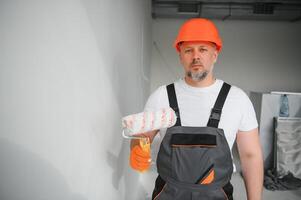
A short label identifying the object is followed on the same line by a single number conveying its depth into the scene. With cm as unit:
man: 89
